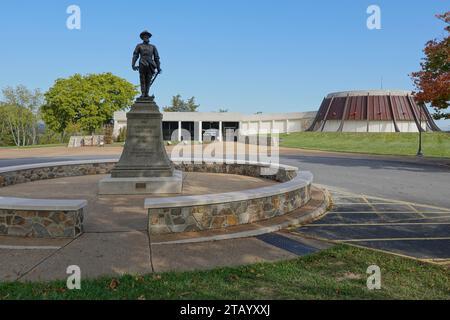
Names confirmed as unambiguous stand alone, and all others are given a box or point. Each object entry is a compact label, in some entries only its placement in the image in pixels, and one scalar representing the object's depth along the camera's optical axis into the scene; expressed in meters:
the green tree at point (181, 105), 102.38
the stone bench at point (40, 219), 5.82
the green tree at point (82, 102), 52.56
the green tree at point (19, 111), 62.94
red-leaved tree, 17.42
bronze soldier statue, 10.36
